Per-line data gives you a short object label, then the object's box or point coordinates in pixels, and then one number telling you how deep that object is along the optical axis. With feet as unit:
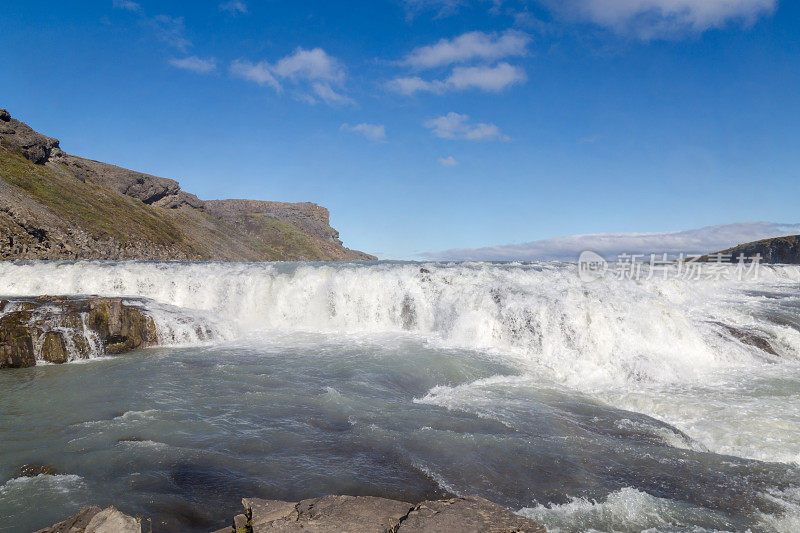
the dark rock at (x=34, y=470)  17.82
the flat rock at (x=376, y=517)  11.00
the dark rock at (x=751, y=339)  45.14
